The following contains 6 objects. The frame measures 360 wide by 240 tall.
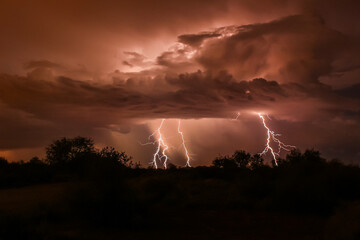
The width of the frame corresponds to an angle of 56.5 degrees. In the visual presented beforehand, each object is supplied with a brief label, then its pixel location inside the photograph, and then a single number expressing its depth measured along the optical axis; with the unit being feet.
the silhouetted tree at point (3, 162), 106.36
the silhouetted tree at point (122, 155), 117.70
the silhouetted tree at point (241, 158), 176.55
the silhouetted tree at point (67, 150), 133.90
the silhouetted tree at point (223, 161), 154.69
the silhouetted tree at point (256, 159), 178.68
